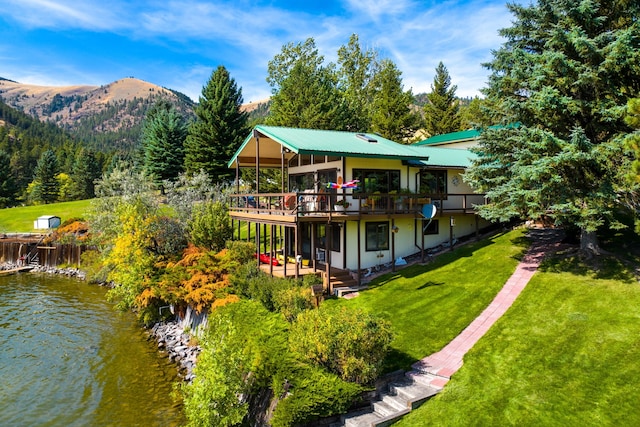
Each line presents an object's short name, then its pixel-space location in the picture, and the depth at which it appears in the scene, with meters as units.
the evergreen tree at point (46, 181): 75.88
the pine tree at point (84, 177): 78.81
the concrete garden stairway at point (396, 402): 10.21
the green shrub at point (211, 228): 24.86
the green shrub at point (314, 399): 9.88
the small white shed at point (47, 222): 47.69
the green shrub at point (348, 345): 10.78
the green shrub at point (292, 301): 14.83
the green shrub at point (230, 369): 10.59
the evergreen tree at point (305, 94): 39.50
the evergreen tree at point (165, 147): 48.69
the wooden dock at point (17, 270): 39.21
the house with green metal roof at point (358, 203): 19.58
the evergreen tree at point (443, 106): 53.50
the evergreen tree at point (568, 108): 14.90
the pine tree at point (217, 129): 40.69
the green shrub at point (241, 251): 22.80
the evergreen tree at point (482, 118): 19.08
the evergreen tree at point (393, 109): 46.88
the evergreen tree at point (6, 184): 71.94
